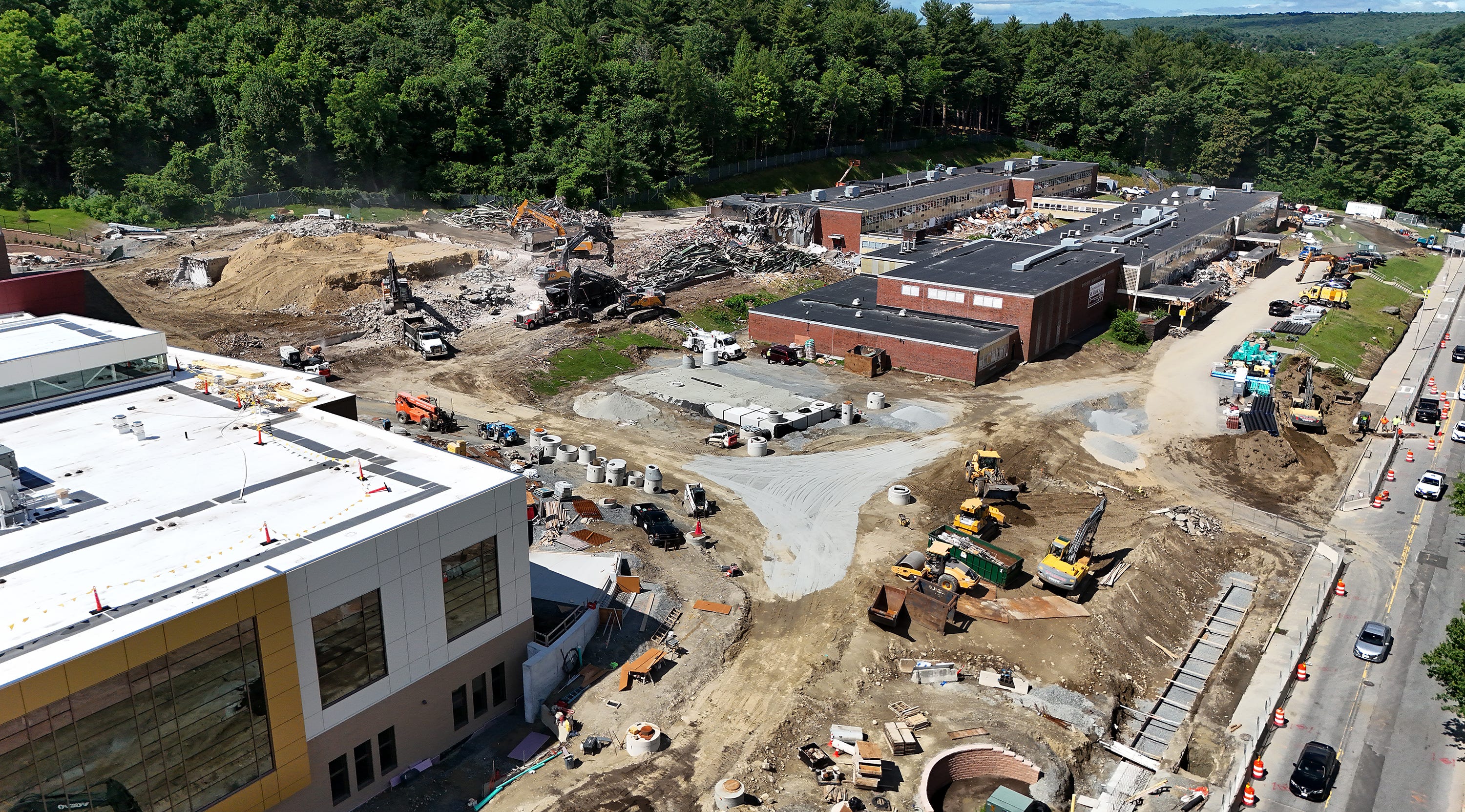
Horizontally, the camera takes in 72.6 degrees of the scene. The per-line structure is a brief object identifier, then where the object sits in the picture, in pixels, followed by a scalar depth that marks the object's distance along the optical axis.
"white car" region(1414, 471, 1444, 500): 49.81
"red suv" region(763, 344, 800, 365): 67.62
